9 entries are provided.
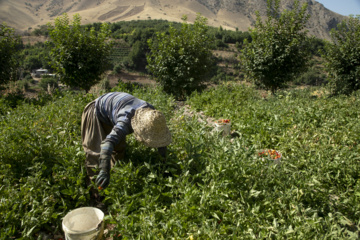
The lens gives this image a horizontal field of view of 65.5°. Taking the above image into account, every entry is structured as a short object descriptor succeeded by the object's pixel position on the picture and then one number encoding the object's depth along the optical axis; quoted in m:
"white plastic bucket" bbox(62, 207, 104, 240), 2.13
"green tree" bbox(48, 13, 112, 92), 7.80
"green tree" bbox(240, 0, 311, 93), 8.88
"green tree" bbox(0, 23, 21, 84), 7.84
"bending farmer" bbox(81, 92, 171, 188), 2.49
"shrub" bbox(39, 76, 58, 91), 23.61
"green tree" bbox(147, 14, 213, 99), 9.09
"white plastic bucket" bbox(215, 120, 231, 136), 4.47
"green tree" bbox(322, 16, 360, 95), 9.38
